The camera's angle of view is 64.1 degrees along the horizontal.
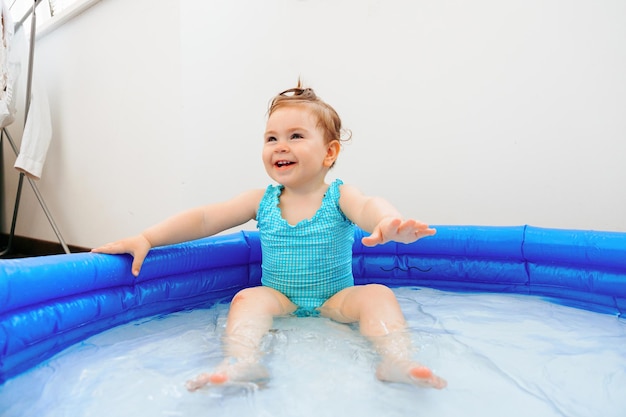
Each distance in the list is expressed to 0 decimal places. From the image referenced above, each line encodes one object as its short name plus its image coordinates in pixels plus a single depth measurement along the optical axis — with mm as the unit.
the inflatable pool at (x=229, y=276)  897
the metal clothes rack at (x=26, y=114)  2256
